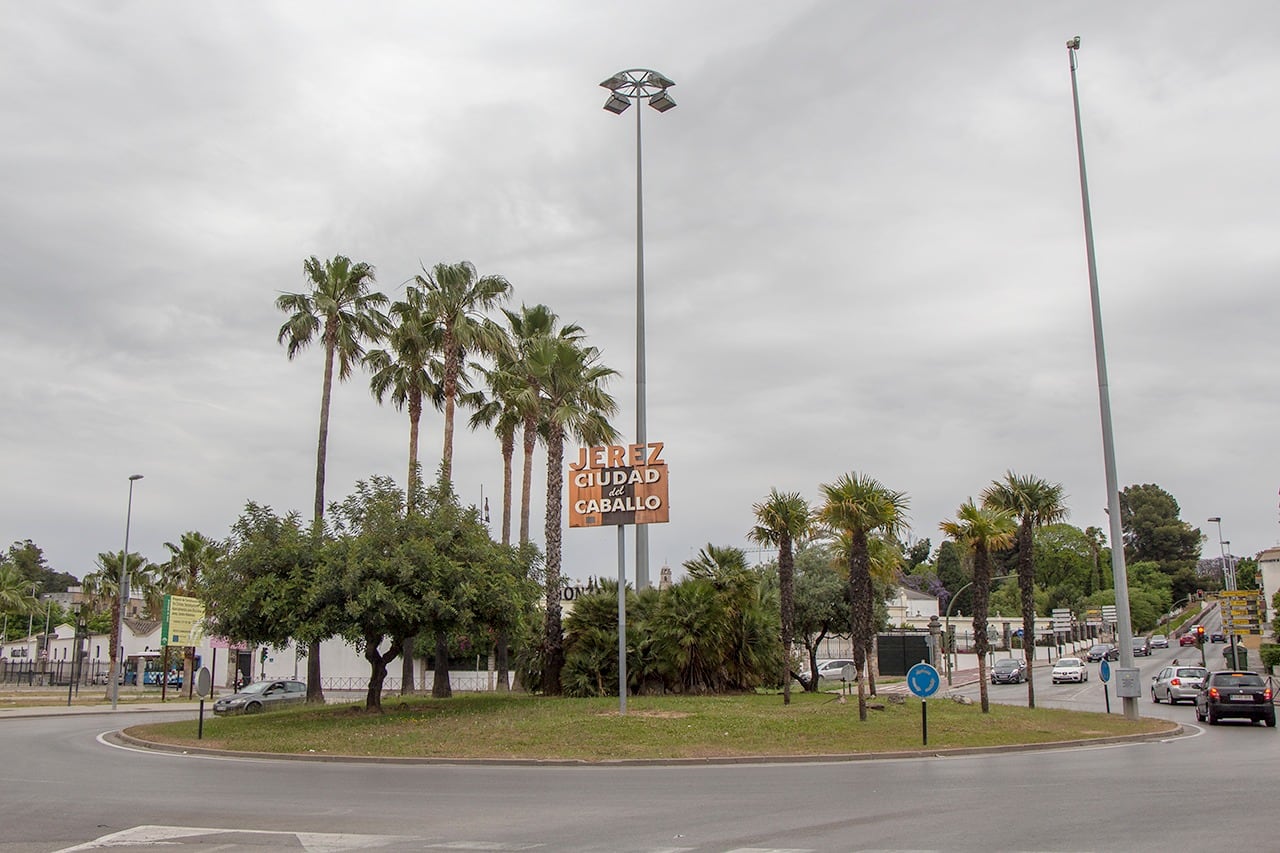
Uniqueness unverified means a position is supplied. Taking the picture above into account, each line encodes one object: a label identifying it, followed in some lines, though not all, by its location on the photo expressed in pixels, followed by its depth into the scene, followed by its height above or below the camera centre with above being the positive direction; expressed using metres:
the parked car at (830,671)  55.28 -3.27
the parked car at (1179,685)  37.84 -2.84
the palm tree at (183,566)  72.62 +3.48
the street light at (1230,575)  75.44 +2.36
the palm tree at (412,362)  38.66 +9.55
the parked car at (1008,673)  55.91 -3.47
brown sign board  27.53 +3.27
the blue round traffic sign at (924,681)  20.14 -1.40
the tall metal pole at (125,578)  50.47 +1.82
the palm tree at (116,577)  79.38 +2.96
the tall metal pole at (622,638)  25.95 -0.69
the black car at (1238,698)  27.36 -2.42
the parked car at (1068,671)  56.06 -3.45
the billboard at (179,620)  47.78 -0.24
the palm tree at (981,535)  26.97 +1.91
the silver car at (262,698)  37.75 -3.11
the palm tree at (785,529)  27.83 +2.17
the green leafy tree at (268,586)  27.03 +0.74
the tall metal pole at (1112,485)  26.27 +3.05
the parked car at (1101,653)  83.01 -3.68
